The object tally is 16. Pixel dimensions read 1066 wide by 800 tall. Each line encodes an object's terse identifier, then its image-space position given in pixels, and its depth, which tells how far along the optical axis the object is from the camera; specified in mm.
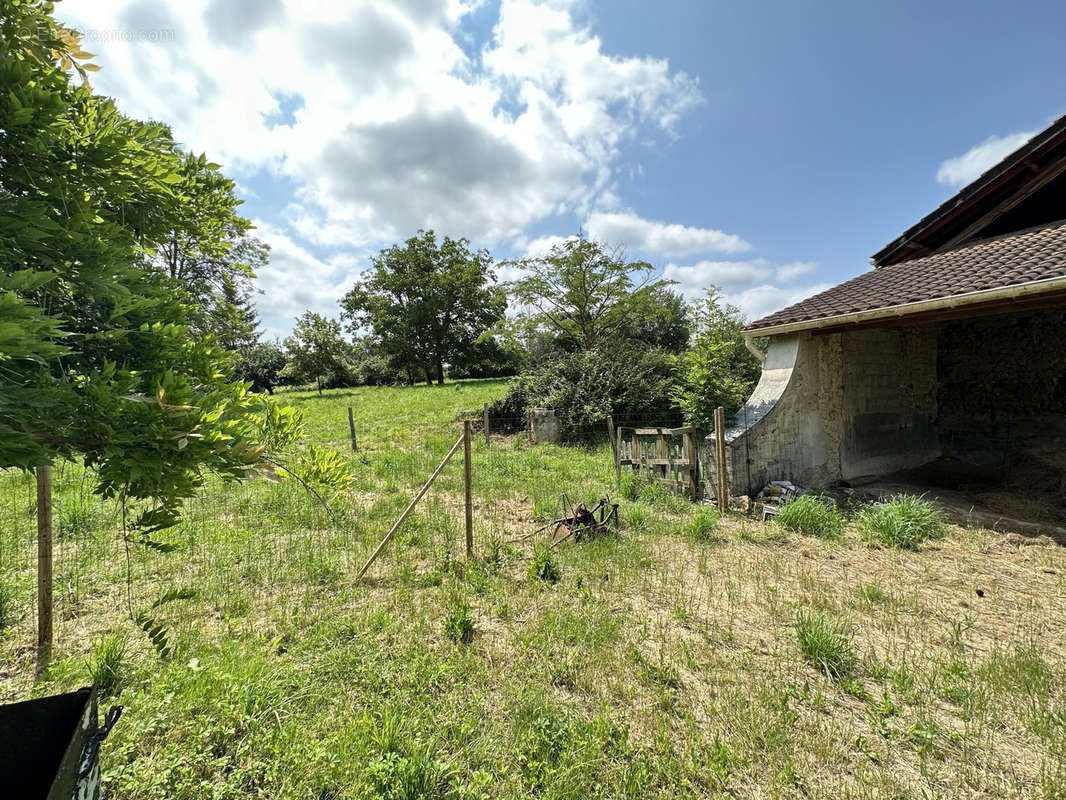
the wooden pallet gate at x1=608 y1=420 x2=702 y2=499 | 6914
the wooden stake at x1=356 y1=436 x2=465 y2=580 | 4237
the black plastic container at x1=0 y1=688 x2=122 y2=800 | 1486
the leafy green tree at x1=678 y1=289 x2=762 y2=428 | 8391
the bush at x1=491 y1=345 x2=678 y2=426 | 11758
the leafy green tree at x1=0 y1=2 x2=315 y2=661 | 1069
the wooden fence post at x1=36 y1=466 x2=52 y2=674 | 3037
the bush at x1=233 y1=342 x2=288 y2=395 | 34719
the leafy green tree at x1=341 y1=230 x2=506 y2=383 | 31891
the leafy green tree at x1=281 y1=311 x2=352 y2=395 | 27953
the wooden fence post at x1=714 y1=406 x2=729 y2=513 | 6301
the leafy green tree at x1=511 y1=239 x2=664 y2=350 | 14344
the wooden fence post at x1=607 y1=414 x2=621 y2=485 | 7426
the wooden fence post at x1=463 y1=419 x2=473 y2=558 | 4770
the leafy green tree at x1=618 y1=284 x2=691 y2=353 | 14891
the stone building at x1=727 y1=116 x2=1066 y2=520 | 5945
